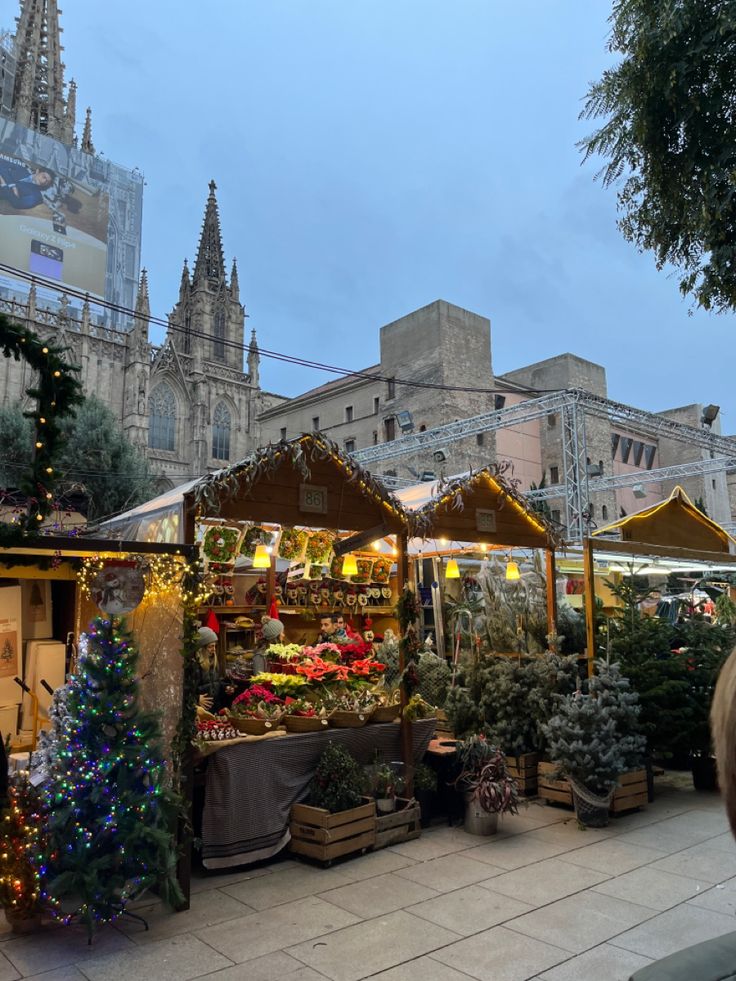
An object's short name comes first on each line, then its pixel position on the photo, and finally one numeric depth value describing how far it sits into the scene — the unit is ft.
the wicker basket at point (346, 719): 19.90
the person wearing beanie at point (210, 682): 22.27
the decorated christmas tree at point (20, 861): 13.43
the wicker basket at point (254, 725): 18.49
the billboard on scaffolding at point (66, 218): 148.25
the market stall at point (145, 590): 15.15
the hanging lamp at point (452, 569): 34.37
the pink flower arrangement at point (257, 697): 19.89
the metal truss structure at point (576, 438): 57.67
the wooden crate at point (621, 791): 21.45
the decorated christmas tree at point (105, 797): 13.30
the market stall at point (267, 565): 17.46
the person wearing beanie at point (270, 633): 28.32
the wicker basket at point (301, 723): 19.10
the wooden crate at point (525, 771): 23.71
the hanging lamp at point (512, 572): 30.13
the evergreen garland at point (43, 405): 15.92
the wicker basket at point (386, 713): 20.84
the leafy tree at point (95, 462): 86.33
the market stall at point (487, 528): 23.44
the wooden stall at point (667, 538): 24.50
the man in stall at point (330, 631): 30.41
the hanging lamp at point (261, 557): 25.64
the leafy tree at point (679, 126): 23.16
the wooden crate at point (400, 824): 18.79
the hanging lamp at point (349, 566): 28.35
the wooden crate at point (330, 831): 17.26
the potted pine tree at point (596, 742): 20.43
